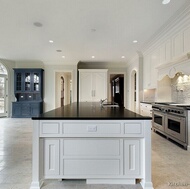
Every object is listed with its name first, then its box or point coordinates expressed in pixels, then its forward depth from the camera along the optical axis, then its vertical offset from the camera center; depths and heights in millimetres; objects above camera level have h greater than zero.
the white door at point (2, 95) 7309 -74
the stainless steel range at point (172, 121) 3035 -649
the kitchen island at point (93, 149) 1721 -666
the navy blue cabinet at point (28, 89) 7125 +229
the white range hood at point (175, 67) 2946 +645
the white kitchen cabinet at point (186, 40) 2950 +1120
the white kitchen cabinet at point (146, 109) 4703 -513
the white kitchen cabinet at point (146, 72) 5293 +807
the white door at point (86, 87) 7473 +348
